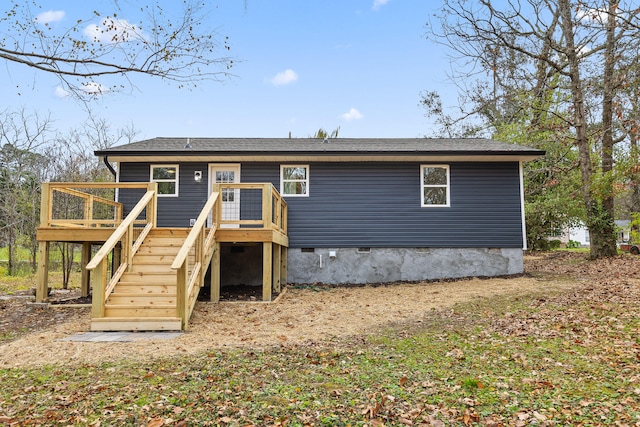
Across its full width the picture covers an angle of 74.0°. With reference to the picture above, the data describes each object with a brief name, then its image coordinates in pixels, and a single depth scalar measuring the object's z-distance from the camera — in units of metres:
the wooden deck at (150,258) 6.16
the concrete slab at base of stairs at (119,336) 5.51
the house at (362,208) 11.39
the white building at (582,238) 36.33
